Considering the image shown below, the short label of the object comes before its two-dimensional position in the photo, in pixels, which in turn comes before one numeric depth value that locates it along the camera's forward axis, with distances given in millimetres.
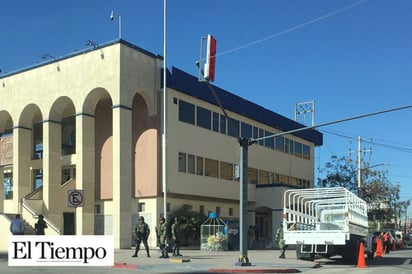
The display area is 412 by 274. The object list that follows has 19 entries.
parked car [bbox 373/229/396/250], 37341
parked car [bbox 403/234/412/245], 56016
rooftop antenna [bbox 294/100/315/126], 55209
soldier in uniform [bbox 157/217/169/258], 22575
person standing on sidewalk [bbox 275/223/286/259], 24266
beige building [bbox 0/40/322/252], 31172
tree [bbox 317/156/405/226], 58253
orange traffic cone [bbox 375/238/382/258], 28997
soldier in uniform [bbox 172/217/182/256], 23375
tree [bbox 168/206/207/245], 32594
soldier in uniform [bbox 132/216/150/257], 22562
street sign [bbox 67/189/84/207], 20375
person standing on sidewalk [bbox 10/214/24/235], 22984
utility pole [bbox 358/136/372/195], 50188
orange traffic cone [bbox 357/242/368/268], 20475
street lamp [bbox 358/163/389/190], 49984
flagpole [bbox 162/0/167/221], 29422
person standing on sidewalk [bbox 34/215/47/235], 24969
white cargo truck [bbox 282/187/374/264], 21000
